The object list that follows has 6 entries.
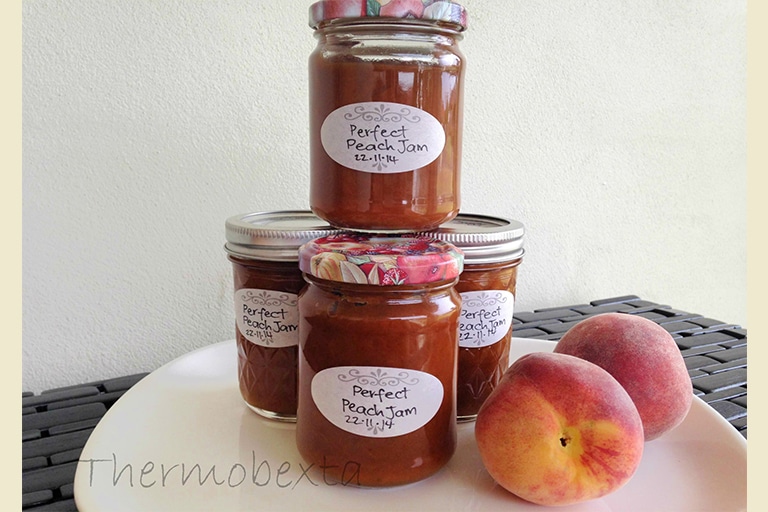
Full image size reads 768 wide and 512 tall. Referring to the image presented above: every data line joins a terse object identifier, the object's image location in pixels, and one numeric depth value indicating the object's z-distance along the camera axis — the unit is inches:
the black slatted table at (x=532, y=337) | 25.9
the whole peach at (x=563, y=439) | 21.5
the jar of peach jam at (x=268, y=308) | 26.2
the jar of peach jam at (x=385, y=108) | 22.7
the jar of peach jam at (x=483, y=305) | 26.9
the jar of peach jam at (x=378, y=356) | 21.6
